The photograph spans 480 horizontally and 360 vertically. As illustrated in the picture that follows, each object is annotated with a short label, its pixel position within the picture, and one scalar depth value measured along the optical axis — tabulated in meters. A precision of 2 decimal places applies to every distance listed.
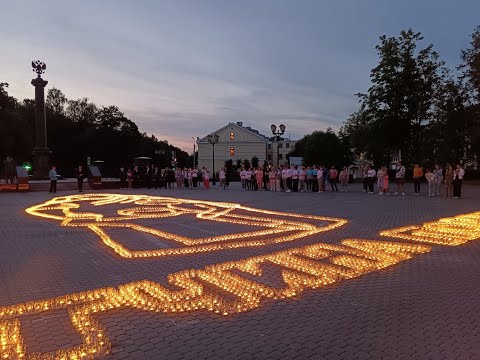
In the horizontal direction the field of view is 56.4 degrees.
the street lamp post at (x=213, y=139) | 49.41
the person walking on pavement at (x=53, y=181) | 27.00
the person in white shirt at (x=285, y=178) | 28.50
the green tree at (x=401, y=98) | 46.38
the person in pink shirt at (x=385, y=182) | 25.45
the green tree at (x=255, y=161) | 95.59
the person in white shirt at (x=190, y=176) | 33.88
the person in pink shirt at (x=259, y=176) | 30.42
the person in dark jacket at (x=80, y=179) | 28.19
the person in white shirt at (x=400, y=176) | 24.85
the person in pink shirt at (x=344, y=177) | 29.58
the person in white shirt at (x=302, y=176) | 28.20
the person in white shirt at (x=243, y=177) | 31.06
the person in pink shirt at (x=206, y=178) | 33.41
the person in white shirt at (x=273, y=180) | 29.03
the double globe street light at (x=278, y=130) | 30.68
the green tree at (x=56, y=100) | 78.69
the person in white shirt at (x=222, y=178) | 32.50
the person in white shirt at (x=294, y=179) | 28.09
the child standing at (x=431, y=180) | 24.44
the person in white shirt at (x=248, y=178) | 30.66
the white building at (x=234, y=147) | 106.38
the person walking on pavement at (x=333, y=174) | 28.94
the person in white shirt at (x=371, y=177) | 27.50
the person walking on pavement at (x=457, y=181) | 22.88
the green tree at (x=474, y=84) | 41.47
